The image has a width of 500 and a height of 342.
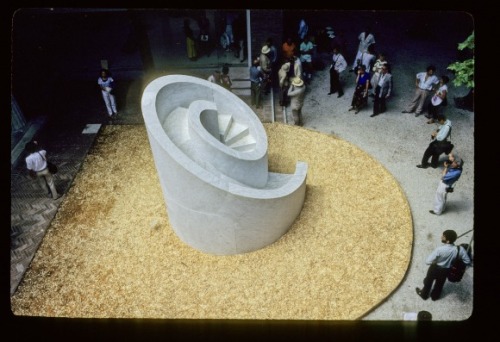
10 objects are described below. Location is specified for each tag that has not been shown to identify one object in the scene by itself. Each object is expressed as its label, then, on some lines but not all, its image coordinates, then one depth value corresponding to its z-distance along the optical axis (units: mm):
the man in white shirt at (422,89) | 11842
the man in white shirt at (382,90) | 11844
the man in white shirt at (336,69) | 12915
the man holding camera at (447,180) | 8844
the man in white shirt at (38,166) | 9695
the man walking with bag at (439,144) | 10211
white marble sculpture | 7824
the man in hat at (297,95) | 11516
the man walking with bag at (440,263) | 7273
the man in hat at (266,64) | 12714
